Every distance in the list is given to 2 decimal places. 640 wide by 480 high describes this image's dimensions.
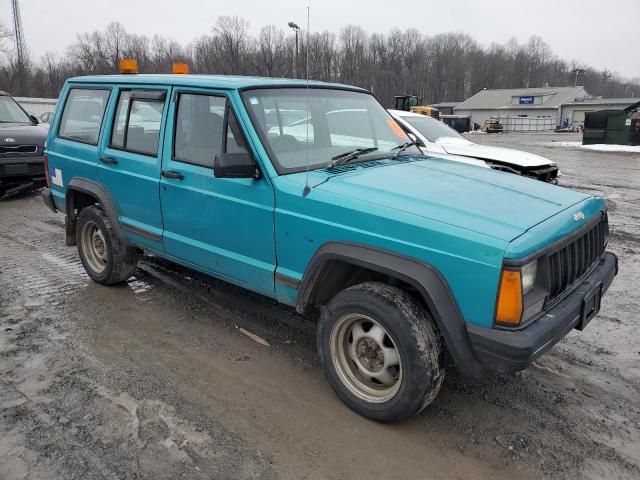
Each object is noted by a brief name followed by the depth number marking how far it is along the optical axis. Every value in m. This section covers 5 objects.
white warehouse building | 62.53
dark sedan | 8.95
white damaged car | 8.37
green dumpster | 23.69
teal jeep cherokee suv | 2.58
